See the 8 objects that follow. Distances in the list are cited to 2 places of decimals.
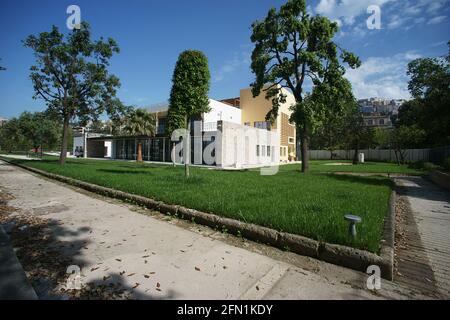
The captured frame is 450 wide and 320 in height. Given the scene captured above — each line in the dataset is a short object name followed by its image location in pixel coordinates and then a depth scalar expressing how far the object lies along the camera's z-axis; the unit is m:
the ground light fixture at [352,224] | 3.44
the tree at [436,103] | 12.60
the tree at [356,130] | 29.97
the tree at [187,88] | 9.77
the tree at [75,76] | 17.05
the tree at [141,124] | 31.03
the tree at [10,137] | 48.45
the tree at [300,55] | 13.26
